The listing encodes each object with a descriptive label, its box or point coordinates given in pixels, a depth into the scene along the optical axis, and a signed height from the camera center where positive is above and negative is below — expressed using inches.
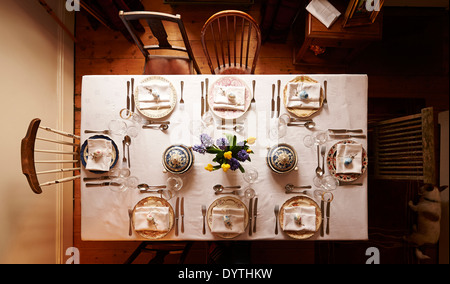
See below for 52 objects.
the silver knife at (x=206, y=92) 60.4 +14.1
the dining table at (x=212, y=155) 58.9 -2.6
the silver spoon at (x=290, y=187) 58.6 -11.1
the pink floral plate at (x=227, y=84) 59.9 +13.8
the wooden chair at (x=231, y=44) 77.2 +41.4
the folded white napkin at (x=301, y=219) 58.2 -19.4
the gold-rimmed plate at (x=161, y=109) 59.7 +10.5
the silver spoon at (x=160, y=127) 59.8 +4.6
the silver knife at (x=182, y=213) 58.8 -18.2
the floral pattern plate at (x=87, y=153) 58.6 -2.4
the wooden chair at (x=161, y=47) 57.2 +30.1
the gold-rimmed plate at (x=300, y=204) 58.6 -17.1
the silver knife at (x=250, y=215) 59.1 -18.7
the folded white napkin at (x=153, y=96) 60.0 +13.2
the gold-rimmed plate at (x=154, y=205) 58.7 -16.1
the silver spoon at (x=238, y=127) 59.8 +4.5
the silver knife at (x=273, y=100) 59.9 +11.8
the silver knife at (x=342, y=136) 58.9 +2.3
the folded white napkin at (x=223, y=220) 58.0 -19.4
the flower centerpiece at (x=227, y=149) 49.6 -1.1
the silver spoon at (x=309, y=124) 59.3 +5.5
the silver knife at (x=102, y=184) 59.0 -10.6
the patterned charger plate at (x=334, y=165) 58.3 -5.4
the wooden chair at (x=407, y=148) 54.1 -0.9
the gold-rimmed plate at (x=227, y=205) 58.5 -15.8
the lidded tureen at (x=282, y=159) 56.7 -3.7
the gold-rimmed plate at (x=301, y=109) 59.3 +9.5
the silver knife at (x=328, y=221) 58.7 -20.2
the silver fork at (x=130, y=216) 58.9 -19.0
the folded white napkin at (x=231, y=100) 59.6 +11.8
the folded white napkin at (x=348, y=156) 57.9 -3.2
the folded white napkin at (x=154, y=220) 58.1 -19.7
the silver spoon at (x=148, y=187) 59.2 -11.4
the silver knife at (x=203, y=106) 60.3 +10.3
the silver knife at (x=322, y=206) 58.9 -16.1
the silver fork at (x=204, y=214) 58.5 -18.3
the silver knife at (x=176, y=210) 58.9 -17.3
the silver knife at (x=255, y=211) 58.9 -17.5
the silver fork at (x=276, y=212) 58.3 -17.6
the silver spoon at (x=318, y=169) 58.6 -6.4
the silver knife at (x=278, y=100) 59.7 +11.8
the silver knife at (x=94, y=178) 59.1 -9.0
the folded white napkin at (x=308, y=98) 59.1 +12.8
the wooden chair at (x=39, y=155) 49.1 -3.3
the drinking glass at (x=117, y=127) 59.7 +4.6
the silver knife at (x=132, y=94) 60.6 +13.5
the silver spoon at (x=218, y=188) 59.0 -11.5
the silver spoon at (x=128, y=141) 59.5 +0.8
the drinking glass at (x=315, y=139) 58.9 +1.5
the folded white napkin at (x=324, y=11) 67.9 +40.7
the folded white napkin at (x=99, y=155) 58.1 -2.8
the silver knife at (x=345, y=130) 58.9 +3.9
